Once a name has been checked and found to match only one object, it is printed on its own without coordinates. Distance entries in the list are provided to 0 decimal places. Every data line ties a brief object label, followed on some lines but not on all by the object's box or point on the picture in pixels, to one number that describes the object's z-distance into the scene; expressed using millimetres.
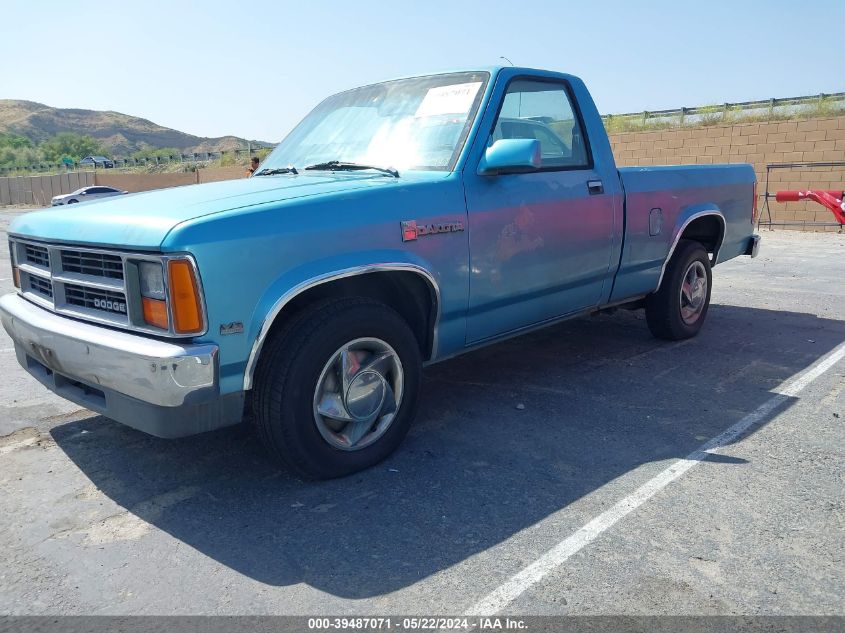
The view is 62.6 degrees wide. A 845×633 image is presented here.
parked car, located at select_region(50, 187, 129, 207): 32438
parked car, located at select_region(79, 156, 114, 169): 60688
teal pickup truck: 2756
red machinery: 14344
